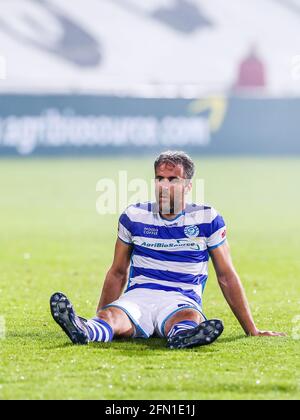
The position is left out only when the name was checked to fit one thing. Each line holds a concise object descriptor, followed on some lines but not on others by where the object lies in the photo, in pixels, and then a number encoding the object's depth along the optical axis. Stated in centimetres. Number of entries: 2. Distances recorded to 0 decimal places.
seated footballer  1402
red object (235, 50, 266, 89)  7075
